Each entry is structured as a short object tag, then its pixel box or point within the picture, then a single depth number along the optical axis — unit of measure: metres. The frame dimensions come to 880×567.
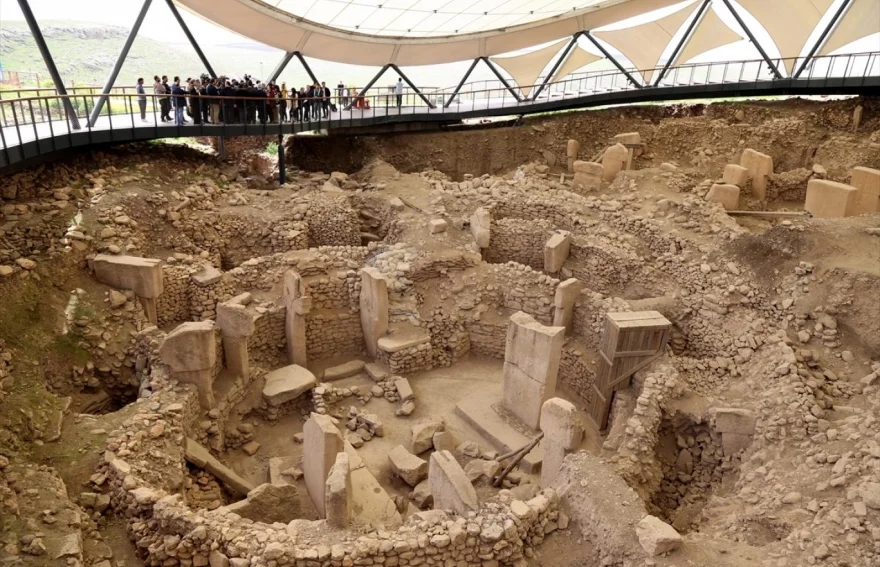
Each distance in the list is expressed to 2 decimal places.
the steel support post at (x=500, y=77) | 24.22
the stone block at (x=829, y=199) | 12.17
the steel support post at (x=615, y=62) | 23.52
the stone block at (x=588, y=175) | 16.27
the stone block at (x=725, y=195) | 13.97
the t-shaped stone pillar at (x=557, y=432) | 7.45
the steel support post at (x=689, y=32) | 22.09
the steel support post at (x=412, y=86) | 22.40
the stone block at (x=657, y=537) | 5.59
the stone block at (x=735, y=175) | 14.81
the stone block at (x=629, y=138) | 18.25
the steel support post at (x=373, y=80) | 21.39
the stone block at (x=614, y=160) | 16.56
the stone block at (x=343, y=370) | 11.05
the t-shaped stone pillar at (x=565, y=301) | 10.98
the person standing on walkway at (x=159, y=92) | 14.84
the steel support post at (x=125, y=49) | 14.74
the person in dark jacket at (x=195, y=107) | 15.03
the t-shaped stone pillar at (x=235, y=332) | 9.63
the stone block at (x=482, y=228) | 13.36
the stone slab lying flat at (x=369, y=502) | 7.54
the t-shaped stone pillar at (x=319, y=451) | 7.65
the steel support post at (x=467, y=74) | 23.90
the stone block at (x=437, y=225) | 13.05
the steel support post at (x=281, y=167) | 16.79
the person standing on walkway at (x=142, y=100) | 14.45
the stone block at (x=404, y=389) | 10.49
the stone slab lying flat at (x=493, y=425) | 8.90
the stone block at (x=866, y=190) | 12.40
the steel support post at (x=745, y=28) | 21.66
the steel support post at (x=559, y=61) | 24.09
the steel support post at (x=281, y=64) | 19.58
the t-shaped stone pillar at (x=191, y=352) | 8.50
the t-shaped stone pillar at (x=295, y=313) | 10.70
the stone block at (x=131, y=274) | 10.24
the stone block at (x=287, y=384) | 10.05
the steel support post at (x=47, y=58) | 12.25
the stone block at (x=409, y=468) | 8.57
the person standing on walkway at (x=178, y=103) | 14.49
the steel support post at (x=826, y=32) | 20.19
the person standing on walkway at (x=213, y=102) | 15.16
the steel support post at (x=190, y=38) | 16.22
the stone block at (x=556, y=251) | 12.81
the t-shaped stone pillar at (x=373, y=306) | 10.95
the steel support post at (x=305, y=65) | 19.76
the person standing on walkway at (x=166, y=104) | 14.90
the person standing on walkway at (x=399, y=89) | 21.36
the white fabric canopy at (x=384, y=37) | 17.23
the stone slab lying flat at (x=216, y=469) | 8.12
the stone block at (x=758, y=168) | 15.30
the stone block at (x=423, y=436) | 9.27
